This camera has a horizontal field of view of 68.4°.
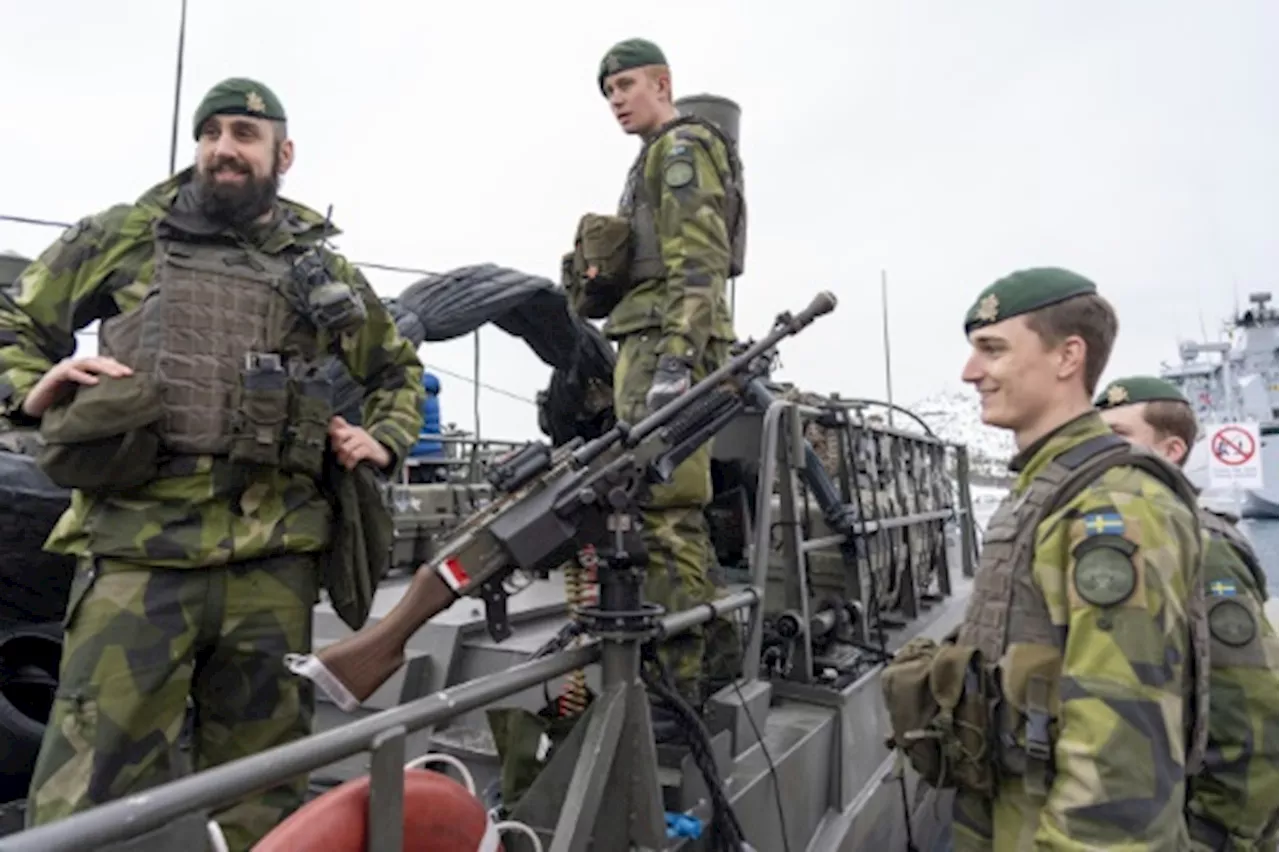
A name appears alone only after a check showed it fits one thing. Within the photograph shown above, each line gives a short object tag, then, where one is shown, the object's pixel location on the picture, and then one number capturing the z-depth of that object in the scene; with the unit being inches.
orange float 52.5
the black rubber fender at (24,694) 110.3
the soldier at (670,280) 108.7
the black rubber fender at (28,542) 110.4
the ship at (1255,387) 1279.5
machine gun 72.0
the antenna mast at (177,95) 137.9
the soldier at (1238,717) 86.2
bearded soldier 80.0
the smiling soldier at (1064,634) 58.1
